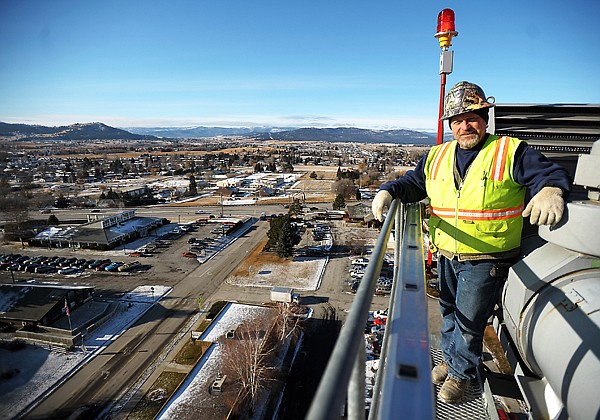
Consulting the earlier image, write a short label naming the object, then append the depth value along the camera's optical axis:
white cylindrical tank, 1.92
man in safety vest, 2.52
